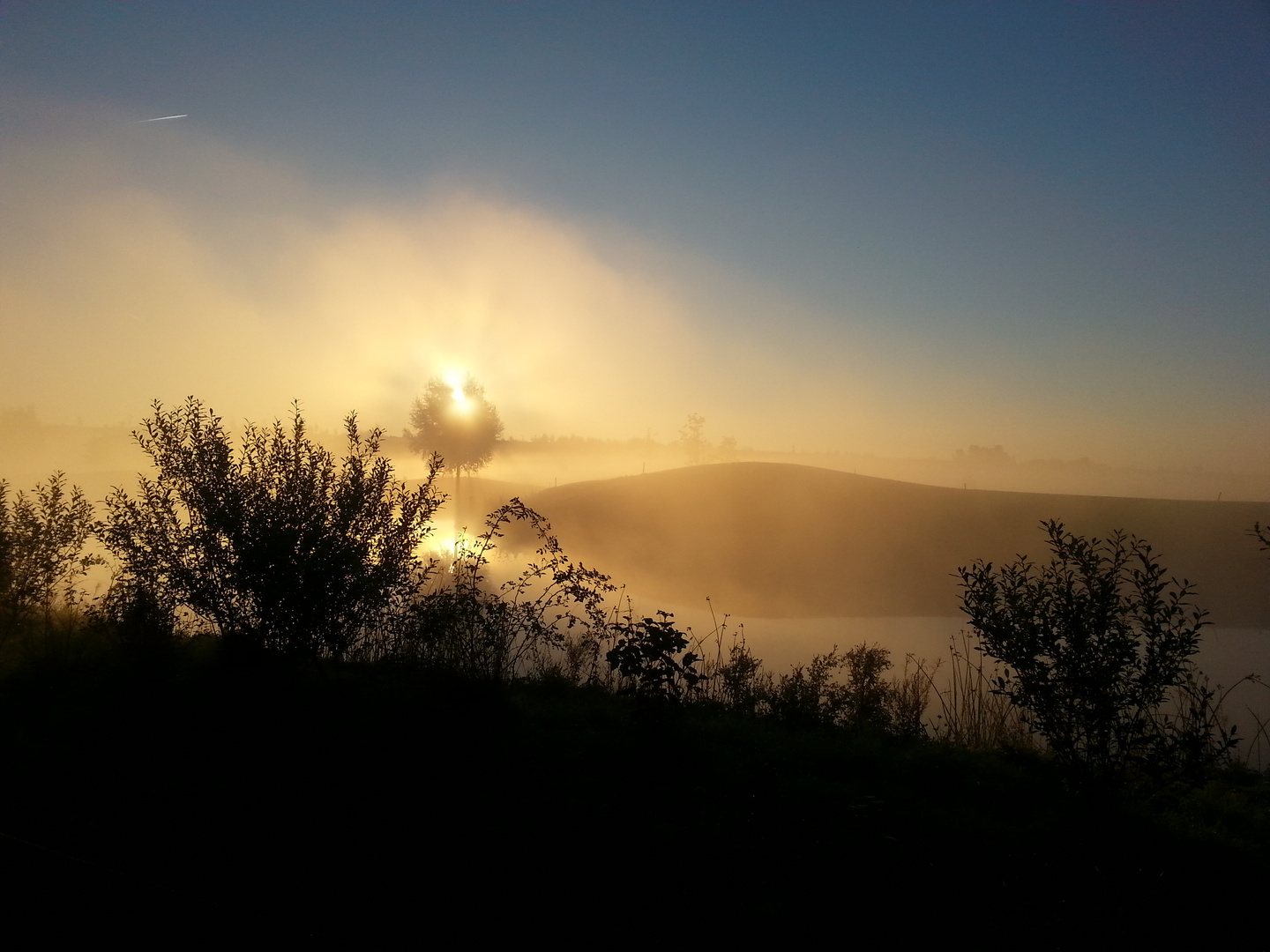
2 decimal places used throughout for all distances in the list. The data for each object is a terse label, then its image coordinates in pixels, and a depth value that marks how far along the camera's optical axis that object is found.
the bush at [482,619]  7.82
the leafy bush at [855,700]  8.53
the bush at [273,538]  7.03
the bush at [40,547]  9.50
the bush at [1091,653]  5.27
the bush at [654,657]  6.36
